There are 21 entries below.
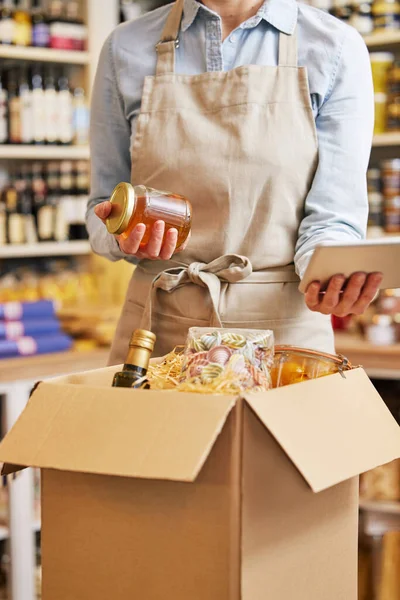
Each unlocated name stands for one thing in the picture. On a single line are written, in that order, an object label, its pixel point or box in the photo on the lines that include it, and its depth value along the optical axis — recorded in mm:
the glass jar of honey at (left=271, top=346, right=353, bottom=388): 979
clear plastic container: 865
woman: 1379
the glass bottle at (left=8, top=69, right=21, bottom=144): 2922
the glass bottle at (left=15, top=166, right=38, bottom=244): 2967
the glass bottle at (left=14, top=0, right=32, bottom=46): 2910
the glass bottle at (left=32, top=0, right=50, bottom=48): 2953
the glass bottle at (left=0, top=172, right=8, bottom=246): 2893
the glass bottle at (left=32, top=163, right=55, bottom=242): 2990
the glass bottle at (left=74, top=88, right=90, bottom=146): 3035
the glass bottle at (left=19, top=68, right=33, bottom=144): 2936
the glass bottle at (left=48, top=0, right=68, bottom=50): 2988
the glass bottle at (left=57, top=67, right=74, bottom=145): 3004
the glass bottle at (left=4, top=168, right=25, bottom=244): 2918
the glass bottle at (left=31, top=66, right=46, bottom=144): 2949
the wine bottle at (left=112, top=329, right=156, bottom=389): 883
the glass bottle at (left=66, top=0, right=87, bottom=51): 3018
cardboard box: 791
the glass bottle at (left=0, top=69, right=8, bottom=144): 2889
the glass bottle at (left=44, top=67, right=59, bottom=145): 2979
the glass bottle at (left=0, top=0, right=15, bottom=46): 2869
